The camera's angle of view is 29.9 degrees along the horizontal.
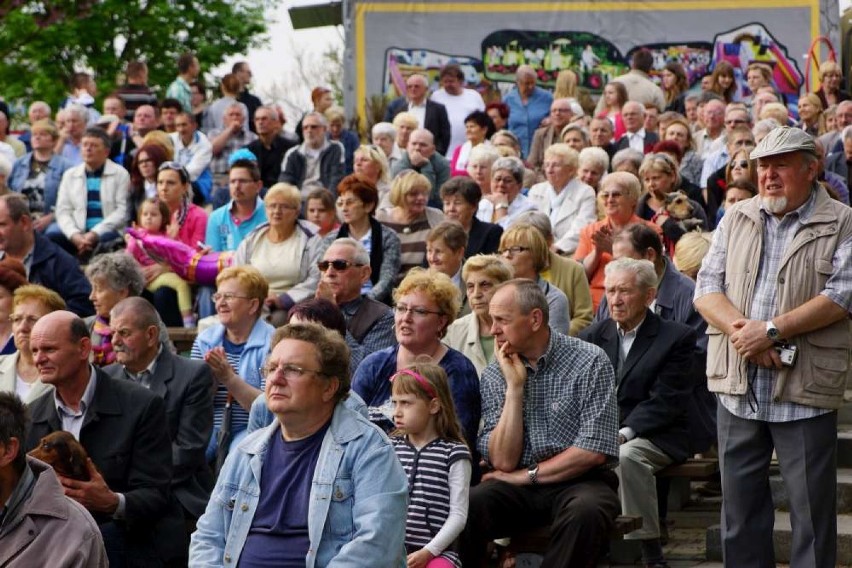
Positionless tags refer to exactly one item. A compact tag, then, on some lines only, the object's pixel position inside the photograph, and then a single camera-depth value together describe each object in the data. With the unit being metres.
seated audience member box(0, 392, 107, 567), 5.53
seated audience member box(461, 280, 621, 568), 7.37
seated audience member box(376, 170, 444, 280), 11.23
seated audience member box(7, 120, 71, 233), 14.20
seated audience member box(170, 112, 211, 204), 15.27
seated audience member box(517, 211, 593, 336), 9.76
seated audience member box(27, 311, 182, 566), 7.38
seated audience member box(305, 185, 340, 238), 11.34
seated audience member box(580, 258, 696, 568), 7.93
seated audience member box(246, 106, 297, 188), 15.88
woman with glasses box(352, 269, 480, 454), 7.65
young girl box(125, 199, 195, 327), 11.59
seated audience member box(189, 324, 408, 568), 5.60
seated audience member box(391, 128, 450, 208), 14.11
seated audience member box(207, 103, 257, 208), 16.03
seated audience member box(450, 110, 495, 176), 15.09
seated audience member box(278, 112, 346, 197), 14.88
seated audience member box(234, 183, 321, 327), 10.89
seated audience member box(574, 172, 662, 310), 10.55
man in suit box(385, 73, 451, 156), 16.36
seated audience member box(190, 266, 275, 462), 8.65
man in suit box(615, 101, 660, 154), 14.88
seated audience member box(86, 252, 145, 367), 9.41
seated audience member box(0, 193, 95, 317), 10.84
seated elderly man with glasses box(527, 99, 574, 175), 15.69
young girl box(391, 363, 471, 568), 6.90
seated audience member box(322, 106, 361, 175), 16.73
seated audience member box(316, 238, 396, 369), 8.88
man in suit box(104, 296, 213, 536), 8.02
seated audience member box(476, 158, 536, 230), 11.98
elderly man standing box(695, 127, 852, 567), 6.80
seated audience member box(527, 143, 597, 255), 11.98
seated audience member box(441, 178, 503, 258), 10.95
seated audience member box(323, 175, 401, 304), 10.74
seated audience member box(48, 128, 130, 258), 13.25
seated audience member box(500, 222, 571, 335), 9.17
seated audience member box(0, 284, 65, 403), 8.42
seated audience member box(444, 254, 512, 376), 8.48
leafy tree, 31.78
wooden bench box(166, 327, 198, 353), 10.76
